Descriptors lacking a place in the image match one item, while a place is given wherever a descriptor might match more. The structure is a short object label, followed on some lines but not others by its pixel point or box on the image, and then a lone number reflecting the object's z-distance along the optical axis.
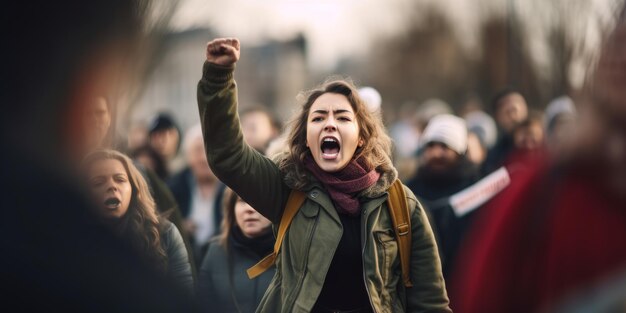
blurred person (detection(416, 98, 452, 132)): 13.12
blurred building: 74.56
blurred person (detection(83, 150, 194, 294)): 3.09
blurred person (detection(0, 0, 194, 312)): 2.15
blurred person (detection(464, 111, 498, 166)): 8.36
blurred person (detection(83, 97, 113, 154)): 2.75
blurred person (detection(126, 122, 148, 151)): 7.94
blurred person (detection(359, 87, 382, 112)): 6.16
